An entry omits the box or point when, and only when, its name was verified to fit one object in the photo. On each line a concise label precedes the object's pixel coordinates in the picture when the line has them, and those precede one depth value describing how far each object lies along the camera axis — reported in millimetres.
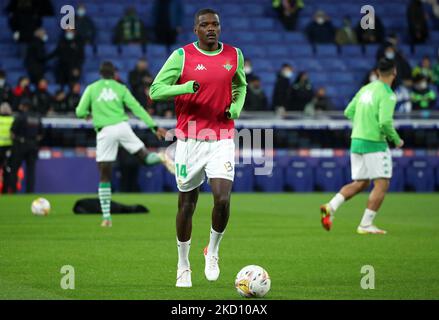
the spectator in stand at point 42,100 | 28547
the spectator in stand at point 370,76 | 30828
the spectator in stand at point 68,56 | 30500
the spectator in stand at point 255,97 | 29984
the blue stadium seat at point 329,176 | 29453
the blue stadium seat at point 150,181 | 29250
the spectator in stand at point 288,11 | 34750
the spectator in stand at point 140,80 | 28844
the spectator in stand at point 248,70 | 29703
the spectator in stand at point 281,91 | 30281
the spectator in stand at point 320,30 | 34562
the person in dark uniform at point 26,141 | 27391
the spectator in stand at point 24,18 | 31875
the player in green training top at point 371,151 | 16484
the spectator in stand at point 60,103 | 28844
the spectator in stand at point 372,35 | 34062
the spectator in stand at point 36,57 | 30828
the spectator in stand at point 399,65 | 31500
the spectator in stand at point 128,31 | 32688
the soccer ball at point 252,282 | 9539
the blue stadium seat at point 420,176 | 29578
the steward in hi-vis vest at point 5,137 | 27609
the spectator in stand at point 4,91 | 28156
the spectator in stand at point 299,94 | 30375
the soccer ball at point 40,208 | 20031
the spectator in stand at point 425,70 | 31980
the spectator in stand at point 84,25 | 31344
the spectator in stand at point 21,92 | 28344
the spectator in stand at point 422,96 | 30938
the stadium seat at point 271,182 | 29578
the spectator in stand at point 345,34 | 34500
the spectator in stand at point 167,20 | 32812
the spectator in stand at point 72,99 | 28750
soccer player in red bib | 10500
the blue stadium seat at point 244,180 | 29155
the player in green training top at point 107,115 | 17516
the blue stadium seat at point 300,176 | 29594
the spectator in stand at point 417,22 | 34375
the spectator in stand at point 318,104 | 30288
